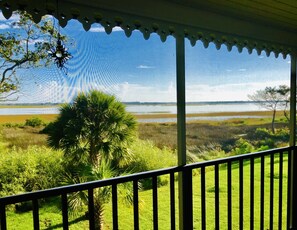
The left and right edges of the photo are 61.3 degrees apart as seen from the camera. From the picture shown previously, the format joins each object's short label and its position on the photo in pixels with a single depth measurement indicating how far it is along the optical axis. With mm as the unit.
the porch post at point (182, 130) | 2100
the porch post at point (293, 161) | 2947
